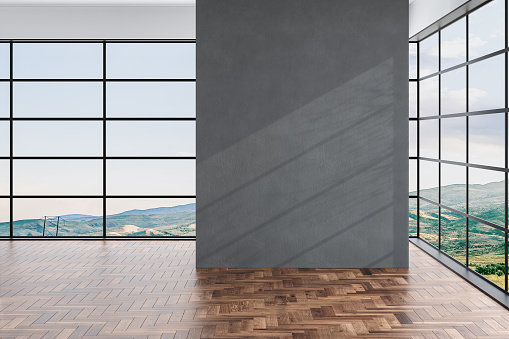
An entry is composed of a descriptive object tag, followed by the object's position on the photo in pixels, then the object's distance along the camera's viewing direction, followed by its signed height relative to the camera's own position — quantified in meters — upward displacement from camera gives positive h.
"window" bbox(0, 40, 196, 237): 19.52 +1.02
